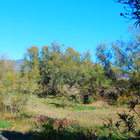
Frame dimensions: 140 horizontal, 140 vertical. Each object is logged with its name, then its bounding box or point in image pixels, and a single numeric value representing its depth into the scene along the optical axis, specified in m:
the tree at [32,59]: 35.83
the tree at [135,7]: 3.31
